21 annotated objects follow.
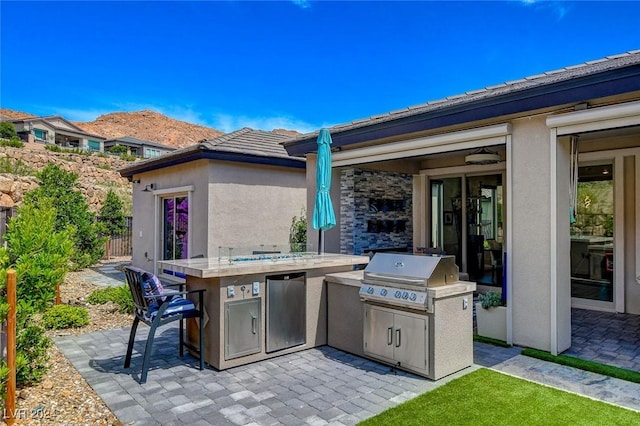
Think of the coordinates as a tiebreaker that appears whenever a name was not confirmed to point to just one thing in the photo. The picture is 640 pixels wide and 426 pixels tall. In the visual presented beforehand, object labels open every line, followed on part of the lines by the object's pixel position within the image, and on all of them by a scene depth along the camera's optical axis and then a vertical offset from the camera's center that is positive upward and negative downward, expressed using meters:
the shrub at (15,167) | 22.52 +2.95
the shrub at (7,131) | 33.66 +7.43
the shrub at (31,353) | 4.14 -1.43
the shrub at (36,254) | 4.15 -0.39
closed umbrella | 7.27 +0.58
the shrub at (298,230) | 10.75 -0.29
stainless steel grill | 4.61 -0.70
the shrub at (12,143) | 24.95 +4.74
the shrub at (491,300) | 6.02 -1.21
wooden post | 3.46 -1.13
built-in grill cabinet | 4.55 -1.12
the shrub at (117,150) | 41.75 +7.27
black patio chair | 4.57 -1.08
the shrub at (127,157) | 31.18 +4.88
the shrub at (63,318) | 6.78 -1.71
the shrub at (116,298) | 7.86 -1.65
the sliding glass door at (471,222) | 9.36 -0.05
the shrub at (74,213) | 14.70 +0.21
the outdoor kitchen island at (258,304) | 4.93 -1.11
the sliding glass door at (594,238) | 7.70 -0.35
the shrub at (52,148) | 28.12 +4.98
